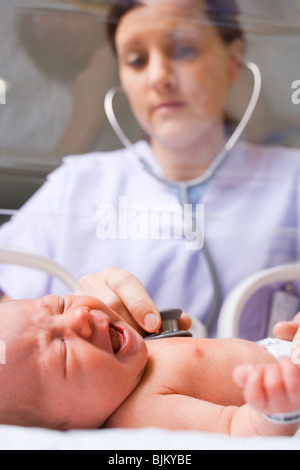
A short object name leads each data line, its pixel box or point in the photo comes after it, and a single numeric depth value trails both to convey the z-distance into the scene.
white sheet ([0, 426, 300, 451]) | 0.48
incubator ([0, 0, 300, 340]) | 1.06
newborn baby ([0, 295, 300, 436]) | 0.59
